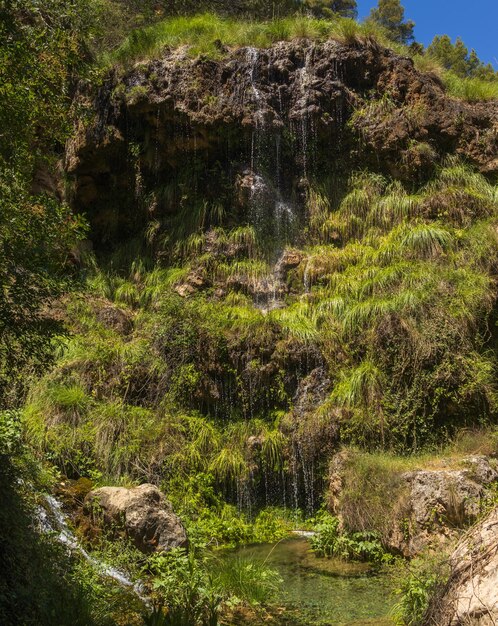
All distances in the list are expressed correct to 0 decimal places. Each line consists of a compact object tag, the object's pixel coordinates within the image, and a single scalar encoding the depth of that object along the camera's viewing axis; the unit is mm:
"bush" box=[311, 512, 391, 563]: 7484
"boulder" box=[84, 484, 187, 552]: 6594
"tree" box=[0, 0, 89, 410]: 5145
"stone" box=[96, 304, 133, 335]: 12383
